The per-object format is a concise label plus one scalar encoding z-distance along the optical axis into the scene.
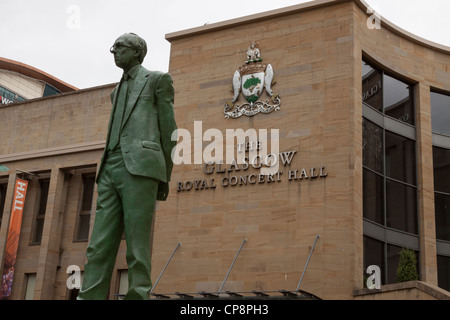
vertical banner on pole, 29.92
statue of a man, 8.76
